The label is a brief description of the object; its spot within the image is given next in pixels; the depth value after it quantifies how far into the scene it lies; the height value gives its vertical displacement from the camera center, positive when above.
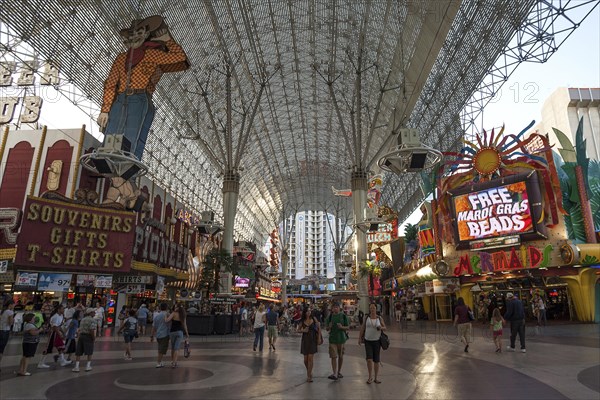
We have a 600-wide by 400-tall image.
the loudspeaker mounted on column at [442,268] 26.81 +3.08
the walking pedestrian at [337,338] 8.35 -0.41
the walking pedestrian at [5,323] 9.27 -0.22
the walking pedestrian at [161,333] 10.16 -0.43
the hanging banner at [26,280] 20.64 +1.58
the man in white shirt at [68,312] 15.62 +0.05
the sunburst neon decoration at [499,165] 23.41 +9.01
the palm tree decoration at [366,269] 27.72 +3.06
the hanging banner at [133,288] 25.62 +1.53
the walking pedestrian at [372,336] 7.83 -0.35
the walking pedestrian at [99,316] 17.18 -0.09
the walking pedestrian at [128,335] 11.62 -0.56
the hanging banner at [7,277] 22.39 +1.82
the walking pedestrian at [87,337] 9.42 -0.51
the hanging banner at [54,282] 21.58 +1.56
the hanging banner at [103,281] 23.03 +1.73
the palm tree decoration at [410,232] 40.12 +7.89
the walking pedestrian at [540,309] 20.07 +0.46
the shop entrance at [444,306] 31.39 +0.87
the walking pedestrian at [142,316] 19.79 -0.08
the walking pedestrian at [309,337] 8.20 -0.39
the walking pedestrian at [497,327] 12.02 -0.23
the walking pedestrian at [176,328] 10.05 -0.32
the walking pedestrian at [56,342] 9.99 -0.66
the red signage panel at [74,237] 22.06 +4.09
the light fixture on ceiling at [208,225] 28.06 +5.77
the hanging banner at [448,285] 27.59 +2.09
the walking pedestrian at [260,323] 13.49 -0.22
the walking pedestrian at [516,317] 11.72 +0.05
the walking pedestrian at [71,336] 10.47 -0.54
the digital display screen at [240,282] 47.69 +3.65
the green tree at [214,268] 26.83 +2.91
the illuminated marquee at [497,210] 23.36 +6.14
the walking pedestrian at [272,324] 14.05 -0.27
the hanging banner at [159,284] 27.55 +1.95
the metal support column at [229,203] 31.56 +8.42
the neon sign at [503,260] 22.86 +3.24
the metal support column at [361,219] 28.14 +6.59
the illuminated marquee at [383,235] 42.68 +8.20
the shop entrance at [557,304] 26.02 +0.93
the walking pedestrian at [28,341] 8.70 -0.56
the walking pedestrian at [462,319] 12.73 -0.02
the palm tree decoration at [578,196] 23.44 +6.73
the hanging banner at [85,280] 23.09 +1.76
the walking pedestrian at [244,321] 21.84 -0.28
